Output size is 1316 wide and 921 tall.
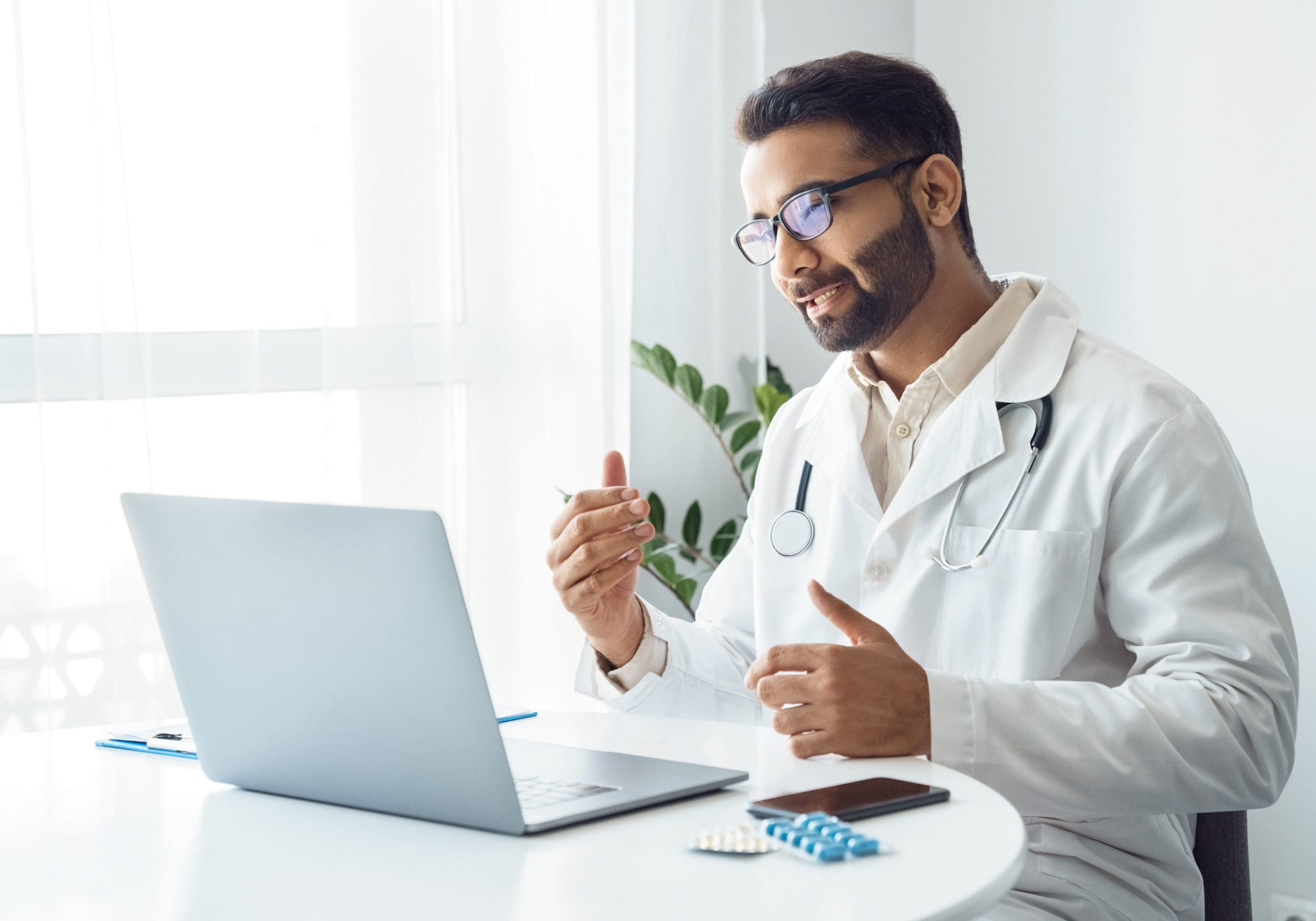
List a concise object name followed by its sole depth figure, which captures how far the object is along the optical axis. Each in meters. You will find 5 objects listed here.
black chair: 1.38
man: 1.24
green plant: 2.73
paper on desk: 1.37
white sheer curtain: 2.00
